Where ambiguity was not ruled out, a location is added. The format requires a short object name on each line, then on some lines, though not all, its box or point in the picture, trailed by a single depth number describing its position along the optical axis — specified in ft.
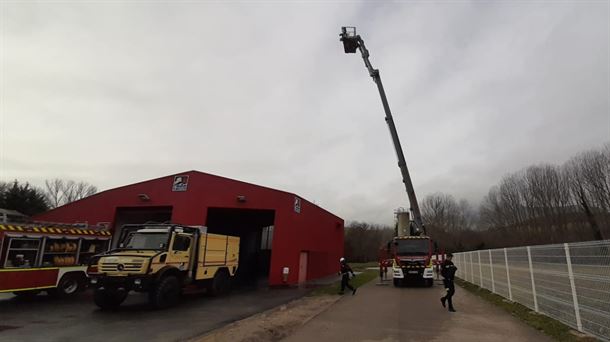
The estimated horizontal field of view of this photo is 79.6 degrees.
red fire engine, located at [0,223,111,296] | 42.08
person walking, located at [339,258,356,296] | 54.60
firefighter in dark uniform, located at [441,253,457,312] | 39.68
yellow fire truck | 39.14
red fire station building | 70.38
